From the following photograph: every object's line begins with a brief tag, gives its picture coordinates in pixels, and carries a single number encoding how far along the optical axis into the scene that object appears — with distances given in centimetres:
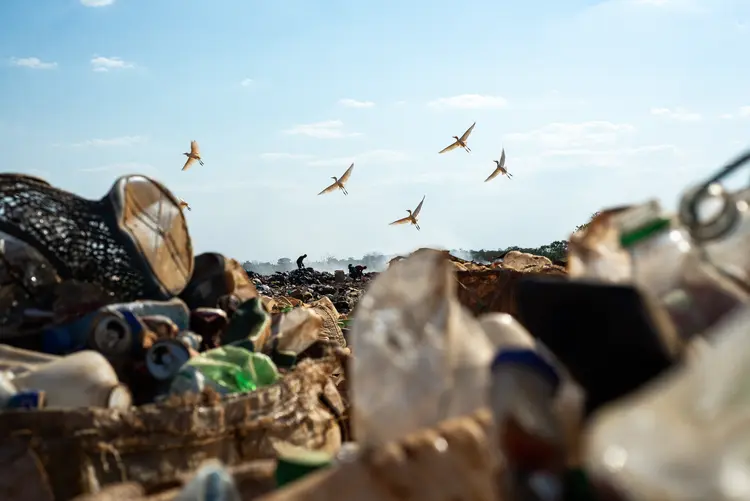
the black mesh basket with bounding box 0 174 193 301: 317
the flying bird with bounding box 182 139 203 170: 1762
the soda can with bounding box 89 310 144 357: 278
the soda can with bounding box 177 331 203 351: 281
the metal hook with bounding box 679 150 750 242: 126
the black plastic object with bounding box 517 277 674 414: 96
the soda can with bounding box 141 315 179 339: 292
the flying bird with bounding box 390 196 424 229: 2023
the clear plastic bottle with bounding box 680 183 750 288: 126
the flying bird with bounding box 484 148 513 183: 1987
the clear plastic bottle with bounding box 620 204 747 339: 115
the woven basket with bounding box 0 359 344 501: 218
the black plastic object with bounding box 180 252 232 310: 350
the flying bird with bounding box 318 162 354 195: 2003
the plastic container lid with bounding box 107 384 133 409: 245
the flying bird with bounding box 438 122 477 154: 2008
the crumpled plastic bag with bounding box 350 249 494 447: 115
